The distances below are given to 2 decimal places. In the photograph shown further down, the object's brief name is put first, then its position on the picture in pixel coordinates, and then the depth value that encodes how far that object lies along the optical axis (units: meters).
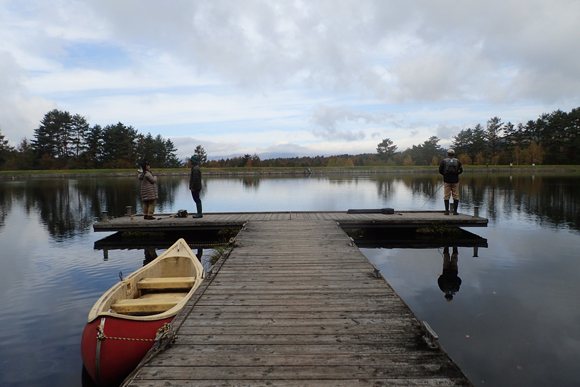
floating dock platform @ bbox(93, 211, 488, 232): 10.27
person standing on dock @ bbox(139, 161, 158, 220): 10.01
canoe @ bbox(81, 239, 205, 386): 3.30
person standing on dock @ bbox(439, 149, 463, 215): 9.96
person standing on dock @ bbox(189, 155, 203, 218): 9.66
